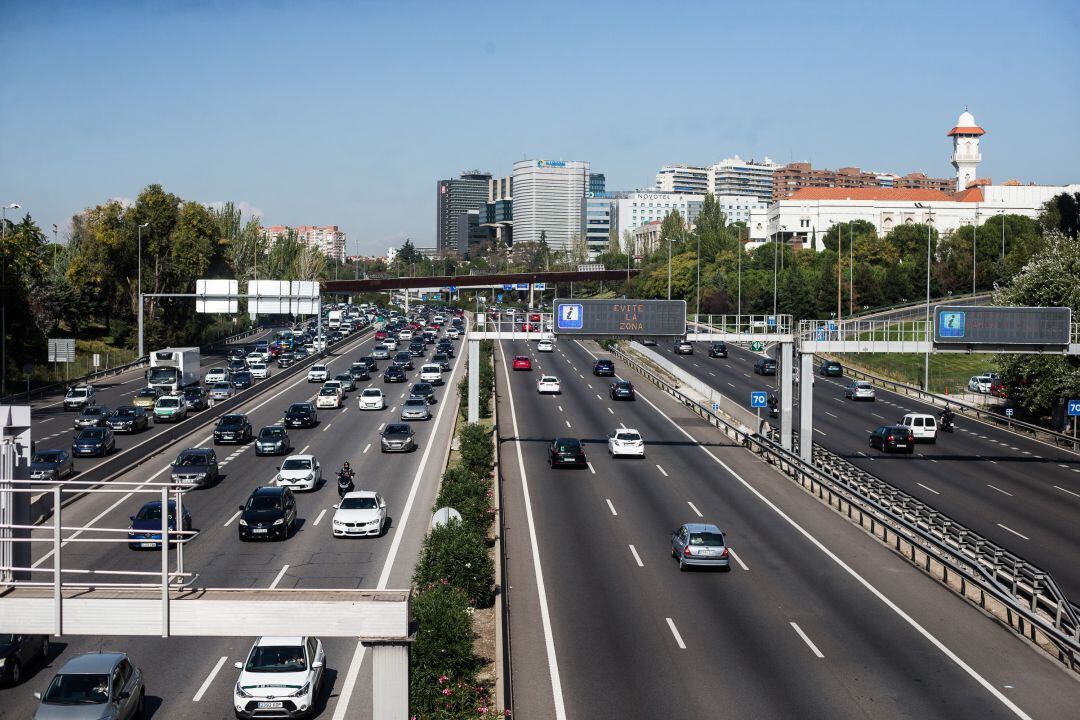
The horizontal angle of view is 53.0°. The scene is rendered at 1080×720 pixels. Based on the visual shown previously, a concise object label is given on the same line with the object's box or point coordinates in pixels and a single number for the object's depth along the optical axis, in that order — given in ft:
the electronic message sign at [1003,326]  153.07
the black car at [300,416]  186.50
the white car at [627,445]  158.92
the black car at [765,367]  280.51
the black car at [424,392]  216.95
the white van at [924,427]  181.47
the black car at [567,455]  148.87
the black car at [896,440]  168.86
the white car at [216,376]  241.55
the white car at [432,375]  252.01
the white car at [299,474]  132.36
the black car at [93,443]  151.12
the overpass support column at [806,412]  148.77
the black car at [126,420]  175.32
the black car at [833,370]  278.05
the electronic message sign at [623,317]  162.40
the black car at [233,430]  167.73
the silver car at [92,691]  55.36
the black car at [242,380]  239.91
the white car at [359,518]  107.55
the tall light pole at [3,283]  194.80
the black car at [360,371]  264.54
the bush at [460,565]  77.92
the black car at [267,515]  104.42
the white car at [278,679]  60.13
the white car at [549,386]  239.30
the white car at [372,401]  209.97
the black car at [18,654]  64.80
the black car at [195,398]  204.13
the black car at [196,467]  131.75
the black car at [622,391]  233.35
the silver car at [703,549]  94.38
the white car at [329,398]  211.41
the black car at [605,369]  278.67
